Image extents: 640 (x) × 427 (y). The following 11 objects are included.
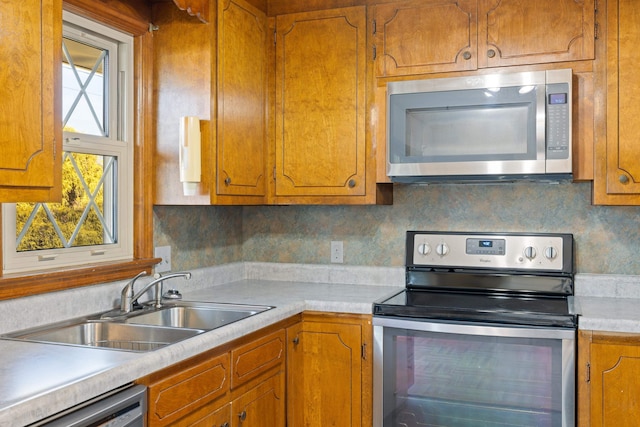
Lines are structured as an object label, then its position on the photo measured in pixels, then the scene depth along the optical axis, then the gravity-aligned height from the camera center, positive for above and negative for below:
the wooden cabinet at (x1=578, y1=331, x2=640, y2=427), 2.11 -0.59
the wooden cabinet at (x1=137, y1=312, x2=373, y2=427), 1.94 -0.62
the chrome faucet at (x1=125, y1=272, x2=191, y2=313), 2.25 -0.32
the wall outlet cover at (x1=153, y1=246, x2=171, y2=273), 2.61 -0.20
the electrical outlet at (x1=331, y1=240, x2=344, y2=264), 3.12 -0.22
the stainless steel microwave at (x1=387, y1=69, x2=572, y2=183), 2.41 +0.35
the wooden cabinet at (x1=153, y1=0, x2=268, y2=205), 2.45 +0.48
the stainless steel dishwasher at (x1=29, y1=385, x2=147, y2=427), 1.35 -0.48
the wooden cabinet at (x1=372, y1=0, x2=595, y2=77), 2.45 +0.75
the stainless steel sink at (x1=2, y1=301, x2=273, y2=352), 1.96 -0.41
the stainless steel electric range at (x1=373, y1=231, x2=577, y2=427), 2.22 -0.52
